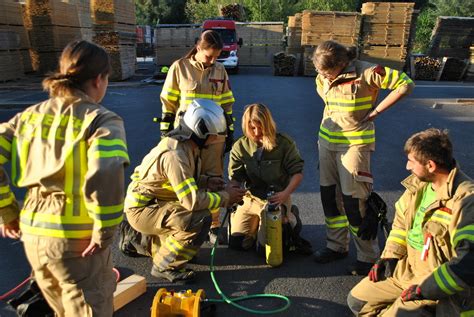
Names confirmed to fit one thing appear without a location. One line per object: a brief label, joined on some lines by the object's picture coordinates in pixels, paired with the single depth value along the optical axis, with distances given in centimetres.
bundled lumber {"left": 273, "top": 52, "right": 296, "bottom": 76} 1965
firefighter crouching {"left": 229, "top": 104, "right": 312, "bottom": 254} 386
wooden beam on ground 317
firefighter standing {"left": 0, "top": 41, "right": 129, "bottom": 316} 197
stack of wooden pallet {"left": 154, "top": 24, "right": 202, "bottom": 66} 2306
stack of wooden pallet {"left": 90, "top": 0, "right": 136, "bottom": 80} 1620
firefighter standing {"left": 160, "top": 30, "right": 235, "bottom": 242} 429
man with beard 236
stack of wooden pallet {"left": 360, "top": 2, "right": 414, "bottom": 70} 1739
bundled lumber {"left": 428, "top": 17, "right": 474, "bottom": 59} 1881
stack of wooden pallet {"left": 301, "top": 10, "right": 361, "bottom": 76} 1755
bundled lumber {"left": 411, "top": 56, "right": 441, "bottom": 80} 1822
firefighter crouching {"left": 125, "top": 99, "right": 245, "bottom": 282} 322
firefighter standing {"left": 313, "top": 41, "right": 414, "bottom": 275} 351
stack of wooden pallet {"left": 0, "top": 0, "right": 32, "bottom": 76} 1545
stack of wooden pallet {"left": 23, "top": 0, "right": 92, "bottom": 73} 1672
